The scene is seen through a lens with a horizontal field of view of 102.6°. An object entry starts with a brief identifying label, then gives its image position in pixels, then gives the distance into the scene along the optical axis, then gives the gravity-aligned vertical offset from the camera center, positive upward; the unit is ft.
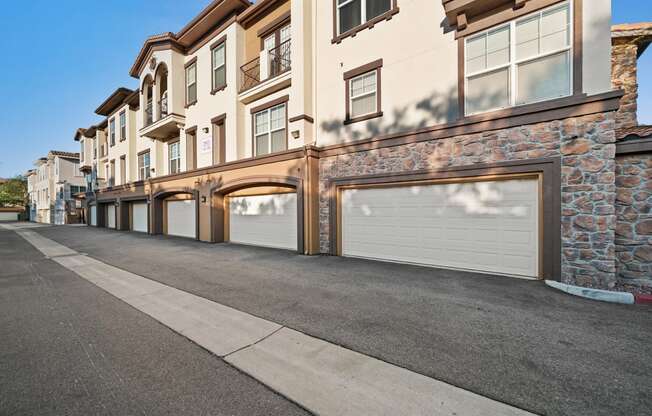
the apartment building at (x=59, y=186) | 102.22 +8.46
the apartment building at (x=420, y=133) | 17.40 +6.41
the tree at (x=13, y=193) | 141.79 +7.65
